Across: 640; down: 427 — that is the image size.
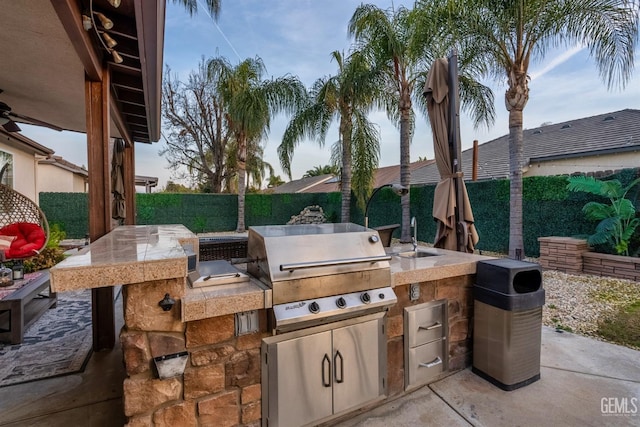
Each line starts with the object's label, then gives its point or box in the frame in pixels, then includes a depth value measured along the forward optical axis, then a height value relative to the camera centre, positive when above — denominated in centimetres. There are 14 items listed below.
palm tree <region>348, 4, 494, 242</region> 737 +345
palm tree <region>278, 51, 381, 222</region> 832 +273
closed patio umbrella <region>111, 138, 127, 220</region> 530 +46
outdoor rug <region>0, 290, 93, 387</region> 254 -139
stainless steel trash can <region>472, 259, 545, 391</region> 218 -86
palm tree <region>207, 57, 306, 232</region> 1122 +409
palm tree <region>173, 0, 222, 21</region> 898 +610
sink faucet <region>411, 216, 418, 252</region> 268 -34
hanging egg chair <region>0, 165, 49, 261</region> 380 -29
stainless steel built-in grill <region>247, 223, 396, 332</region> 163 -39
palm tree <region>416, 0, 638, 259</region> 504 +300
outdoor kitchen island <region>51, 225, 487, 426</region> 138 -65
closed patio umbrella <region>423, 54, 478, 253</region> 302 +43
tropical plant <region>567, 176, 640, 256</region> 534 -16
